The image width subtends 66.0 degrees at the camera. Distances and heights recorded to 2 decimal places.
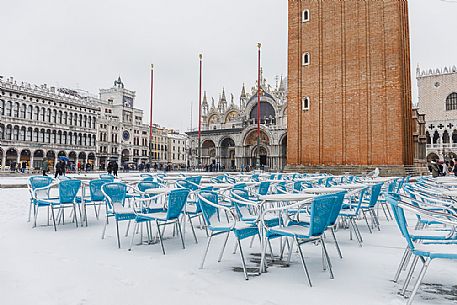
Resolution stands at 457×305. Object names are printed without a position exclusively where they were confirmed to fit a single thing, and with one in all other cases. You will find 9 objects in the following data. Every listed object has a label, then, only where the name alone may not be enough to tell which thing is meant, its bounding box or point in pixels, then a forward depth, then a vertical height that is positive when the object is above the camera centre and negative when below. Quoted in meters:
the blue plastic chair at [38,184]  7.04 -0.38
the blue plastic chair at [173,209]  4.77 -0.59
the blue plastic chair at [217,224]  4.06 -0.70
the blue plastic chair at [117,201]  5.46 -0.62
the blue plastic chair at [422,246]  2.92 -0.71
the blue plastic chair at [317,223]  3.58 -0.58
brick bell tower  22.67 +5.69
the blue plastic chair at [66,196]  6.61 -0.56
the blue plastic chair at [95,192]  7.09 -0.53
